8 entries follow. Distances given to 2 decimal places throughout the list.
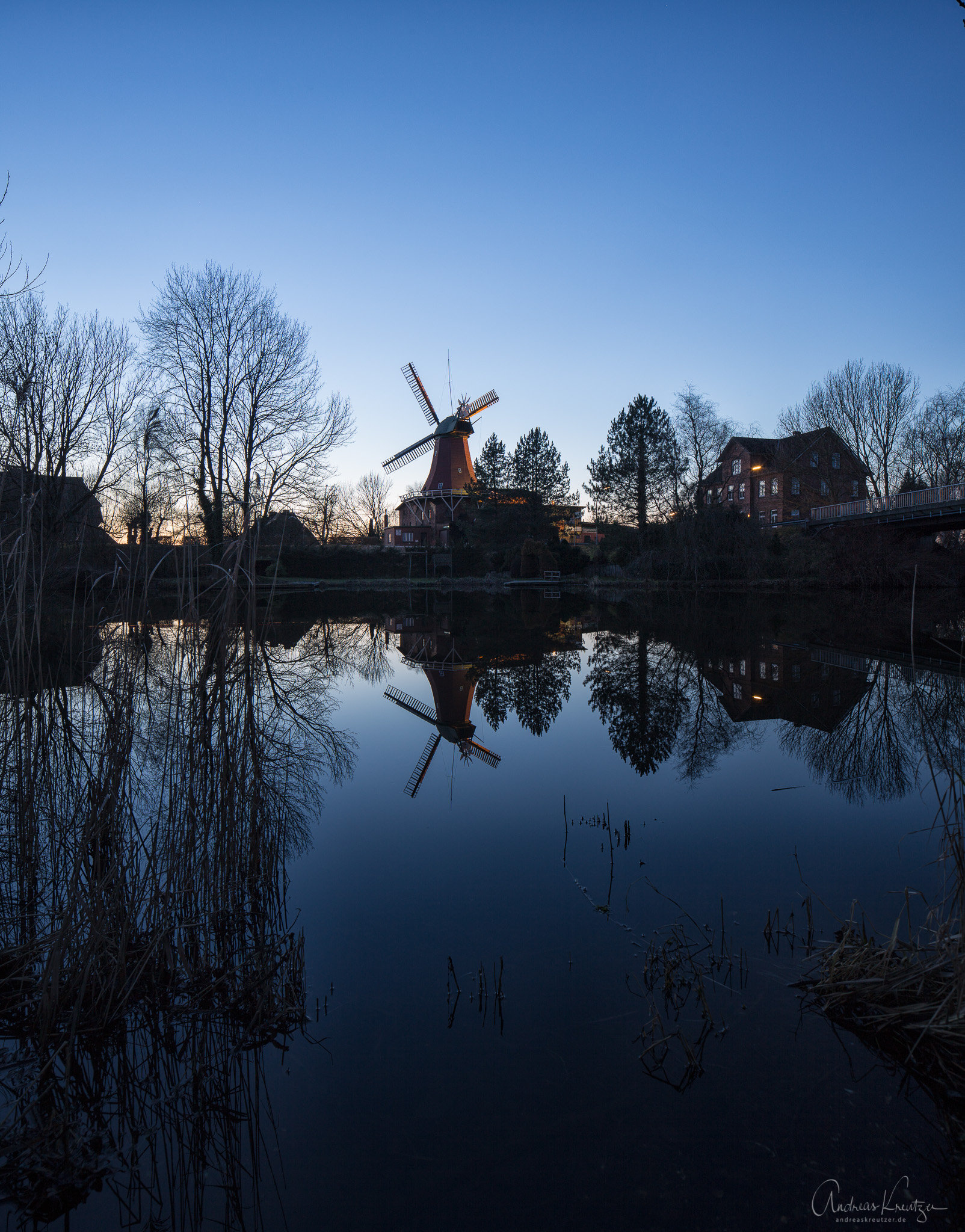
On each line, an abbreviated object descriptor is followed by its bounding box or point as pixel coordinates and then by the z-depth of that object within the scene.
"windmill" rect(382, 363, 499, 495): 47.72
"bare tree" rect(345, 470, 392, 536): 75.75
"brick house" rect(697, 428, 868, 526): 41.47
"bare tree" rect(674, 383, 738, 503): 37.72
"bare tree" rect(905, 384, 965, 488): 36.84
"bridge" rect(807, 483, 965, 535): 27.11
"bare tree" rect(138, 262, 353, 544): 25.30
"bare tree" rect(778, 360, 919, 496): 39.22
